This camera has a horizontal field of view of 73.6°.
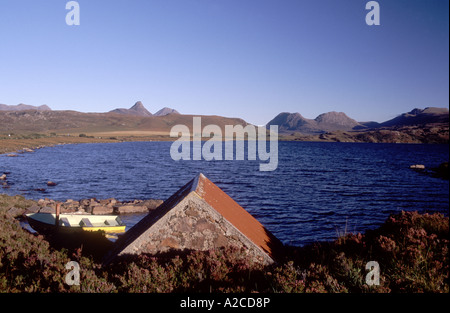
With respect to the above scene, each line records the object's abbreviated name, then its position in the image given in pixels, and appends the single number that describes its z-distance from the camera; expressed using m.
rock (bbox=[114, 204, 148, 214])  27.97
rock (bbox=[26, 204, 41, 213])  23.90
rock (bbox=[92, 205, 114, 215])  27.25
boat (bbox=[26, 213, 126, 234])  16.76
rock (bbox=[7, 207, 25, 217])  22.48
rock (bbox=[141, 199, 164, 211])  29.54
